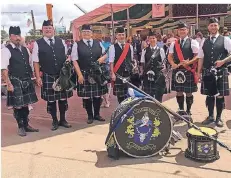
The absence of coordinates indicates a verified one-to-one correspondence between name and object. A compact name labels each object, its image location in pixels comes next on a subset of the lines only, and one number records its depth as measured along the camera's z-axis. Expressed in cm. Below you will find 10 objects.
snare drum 354
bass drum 359
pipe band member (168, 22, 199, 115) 496
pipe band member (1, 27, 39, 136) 450
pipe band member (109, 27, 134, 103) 508
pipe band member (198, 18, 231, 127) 465
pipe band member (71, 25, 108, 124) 495
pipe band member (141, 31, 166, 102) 493
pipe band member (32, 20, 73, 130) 473
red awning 710
